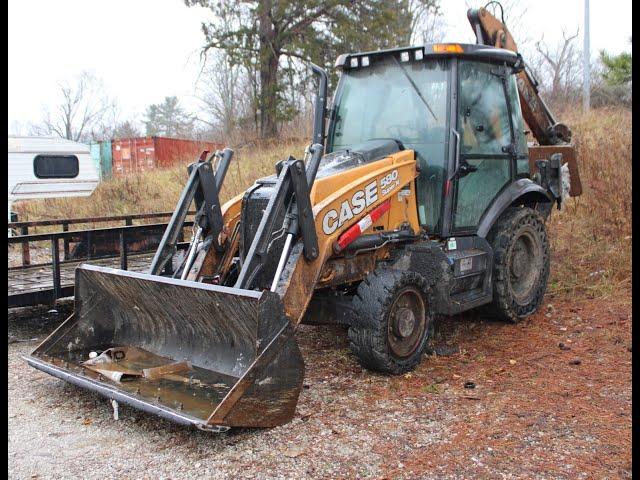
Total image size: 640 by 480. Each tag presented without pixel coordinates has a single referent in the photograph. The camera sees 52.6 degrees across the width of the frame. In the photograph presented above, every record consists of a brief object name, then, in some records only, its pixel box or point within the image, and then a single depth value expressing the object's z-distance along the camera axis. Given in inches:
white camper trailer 448.5
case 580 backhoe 157.8
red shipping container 778.2
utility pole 633.0
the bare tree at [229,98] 781.9
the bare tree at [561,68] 861.2
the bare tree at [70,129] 1576.0
